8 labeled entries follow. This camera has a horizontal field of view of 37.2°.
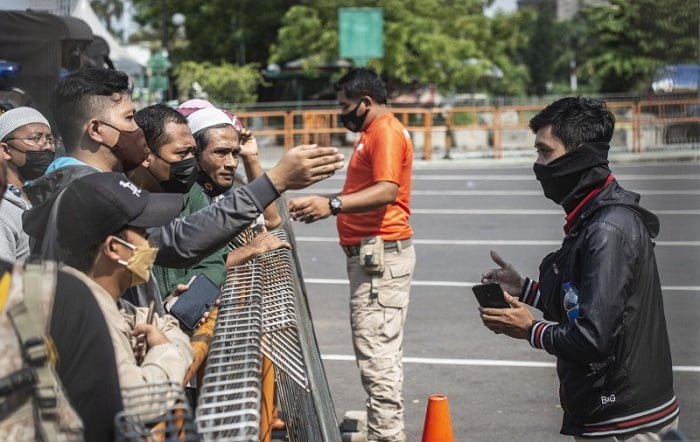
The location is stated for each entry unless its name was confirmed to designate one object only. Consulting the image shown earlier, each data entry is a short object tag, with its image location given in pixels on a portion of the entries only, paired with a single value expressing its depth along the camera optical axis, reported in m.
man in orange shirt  6.00
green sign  29.55
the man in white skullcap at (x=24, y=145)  5.44
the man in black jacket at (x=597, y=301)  3.59
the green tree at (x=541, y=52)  77.06
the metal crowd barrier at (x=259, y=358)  2.44
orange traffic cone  5.35
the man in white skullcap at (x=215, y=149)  4.91
